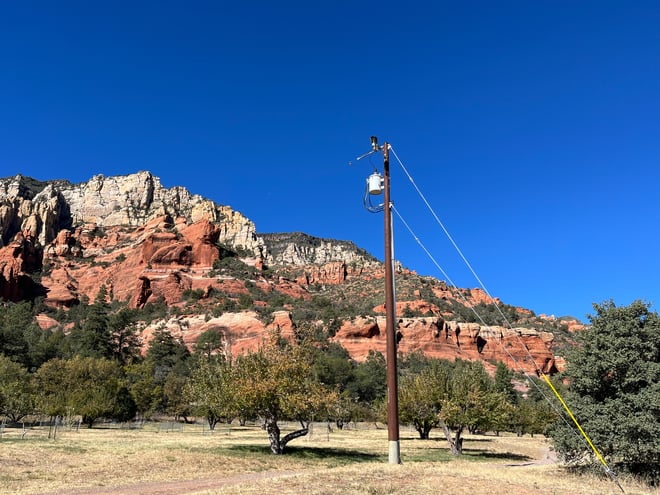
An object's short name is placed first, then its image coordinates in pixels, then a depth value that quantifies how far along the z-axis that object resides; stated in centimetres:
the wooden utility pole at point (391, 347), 1425
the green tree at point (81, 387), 4634
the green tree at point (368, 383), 8769
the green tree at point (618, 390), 1514
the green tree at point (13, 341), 7369
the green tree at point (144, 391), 6109
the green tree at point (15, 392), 4484
